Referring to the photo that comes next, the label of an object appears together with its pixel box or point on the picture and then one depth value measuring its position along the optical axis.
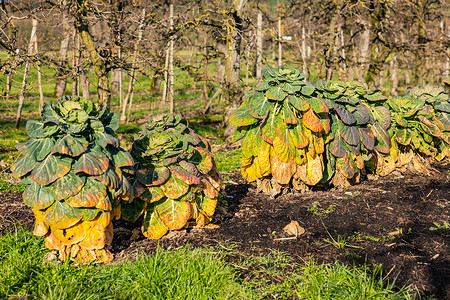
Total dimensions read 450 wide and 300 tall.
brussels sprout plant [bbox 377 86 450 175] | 5.19
